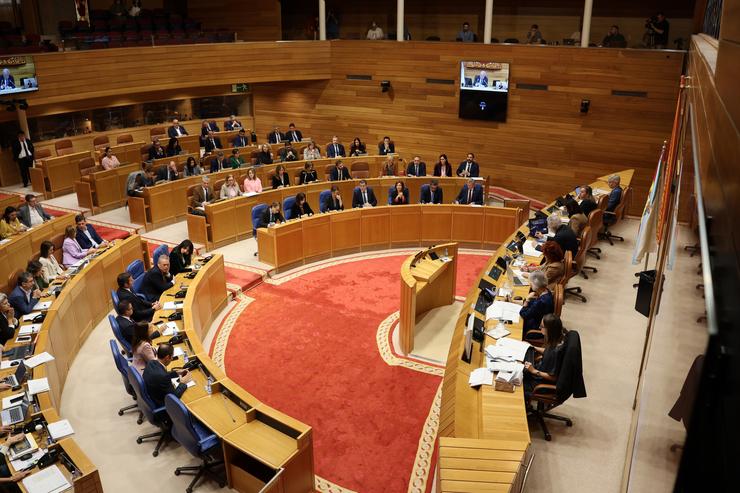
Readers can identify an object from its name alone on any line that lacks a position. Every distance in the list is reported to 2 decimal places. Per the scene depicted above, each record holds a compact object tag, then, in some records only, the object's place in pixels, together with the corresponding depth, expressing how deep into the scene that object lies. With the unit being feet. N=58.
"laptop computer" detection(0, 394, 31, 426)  17.70
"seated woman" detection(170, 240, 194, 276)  29.27
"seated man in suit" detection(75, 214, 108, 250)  31.40
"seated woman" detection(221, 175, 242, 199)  39.99
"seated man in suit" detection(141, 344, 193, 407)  19.11
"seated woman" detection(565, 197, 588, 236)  29.32
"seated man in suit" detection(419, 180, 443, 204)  40.65
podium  26.48
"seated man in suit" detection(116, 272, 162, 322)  24.77
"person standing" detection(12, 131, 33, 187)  45.29
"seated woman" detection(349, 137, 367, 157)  51.62
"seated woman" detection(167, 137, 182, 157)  50.29
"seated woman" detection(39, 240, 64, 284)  27.63
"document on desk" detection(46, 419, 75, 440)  17.07
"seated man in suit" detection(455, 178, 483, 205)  40.14
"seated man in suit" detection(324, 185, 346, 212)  38.59
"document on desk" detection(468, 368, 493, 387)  17.92
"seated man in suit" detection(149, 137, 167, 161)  47.39
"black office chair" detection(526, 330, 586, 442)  17.31
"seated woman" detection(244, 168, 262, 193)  41.73
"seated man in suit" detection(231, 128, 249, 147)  53.16
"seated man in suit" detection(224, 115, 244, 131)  58.34
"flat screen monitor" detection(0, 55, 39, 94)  42.52
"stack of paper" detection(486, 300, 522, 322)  22.04
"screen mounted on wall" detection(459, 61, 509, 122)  49.55
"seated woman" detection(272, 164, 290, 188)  42.80
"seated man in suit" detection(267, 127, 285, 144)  56.08
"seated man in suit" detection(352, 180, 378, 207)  39.40
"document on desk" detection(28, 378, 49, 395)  19.15
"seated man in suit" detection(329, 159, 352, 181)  45.16
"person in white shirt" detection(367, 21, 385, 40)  57.62
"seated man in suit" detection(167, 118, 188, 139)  54.44
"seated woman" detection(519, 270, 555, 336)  21.35
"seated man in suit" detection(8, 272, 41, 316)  24.40
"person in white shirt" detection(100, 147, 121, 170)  44.62
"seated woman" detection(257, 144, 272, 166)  48.78
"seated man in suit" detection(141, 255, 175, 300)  27.51
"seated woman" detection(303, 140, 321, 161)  49.78
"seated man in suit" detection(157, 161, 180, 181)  42.80
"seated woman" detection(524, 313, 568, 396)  17.95
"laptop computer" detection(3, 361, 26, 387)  19.53
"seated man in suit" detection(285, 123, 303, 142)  55.47
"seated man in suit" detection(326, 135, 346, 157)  51.49
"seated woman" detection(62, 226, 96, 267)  30.81
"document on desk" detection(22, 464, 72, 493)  15.30
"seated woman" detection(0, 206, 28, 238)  31.68
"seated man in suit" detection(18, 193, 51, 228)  34.09
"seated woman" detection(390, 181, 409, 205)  39.42
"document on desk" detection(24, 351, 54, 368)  20.39
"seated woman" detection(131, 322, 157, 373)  20.16
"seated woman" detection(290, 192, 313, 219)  36.76
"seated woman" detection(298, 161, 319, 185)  44.64
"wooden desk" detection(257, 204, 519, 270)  36.73
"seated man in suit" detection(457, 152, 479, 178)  44.73
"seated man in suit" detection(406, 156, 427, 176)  45.39
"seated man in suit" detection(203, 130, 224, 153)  53.47
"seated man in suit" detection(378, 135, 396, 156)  51.31
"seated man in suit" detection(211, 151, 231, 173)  45.98
